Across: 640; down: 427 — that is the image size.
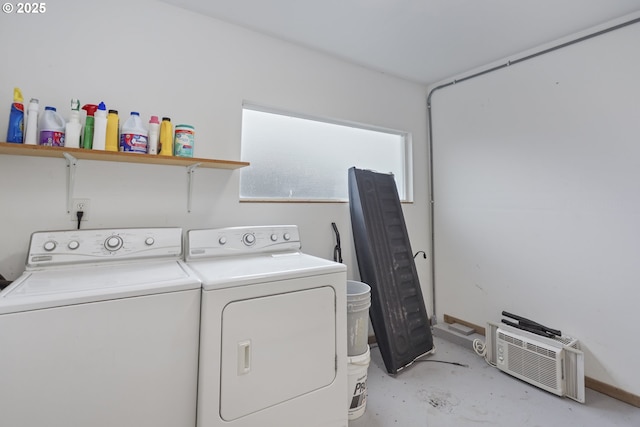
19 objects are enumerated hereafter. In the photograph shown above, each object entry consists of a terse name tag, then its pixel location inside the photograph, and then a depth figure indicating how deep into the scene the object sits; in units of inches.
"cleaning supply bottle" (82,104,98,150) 60.4
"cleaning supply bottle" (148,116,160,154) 65.9
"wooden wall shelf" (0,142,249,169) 54.2
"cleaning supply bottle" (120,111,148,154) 62.2
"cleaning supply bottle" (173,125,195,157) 67.8
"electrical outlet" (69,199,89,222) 64.5
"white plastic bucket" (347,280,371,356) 72.8
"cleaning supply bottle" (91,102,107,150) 60.1
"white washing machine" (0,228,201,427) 37.9
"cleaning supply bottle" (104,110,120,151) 62.0
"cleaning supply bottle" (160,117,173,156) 67.1
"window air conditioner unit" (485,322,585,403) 76.7
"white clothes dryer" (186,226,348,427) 48.4
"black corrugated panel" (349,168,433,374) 89.8
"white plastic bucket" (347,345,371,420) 69.1
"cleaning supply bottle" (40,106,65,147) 56.4
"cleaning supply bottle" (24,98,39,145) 56.3
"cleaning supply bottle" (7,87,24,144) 54.9
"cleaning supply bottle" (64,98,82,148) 57.9
